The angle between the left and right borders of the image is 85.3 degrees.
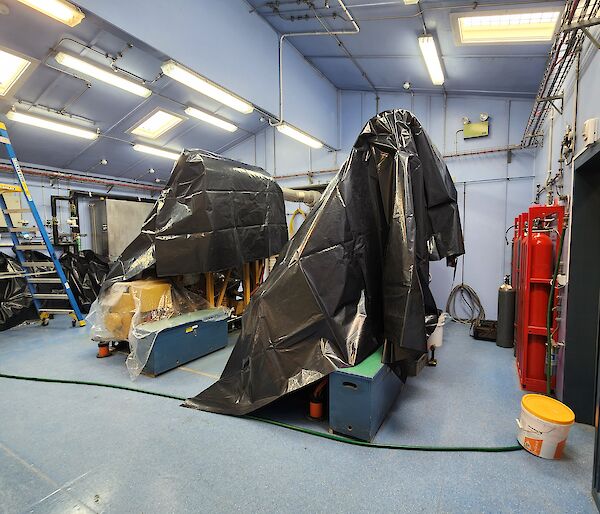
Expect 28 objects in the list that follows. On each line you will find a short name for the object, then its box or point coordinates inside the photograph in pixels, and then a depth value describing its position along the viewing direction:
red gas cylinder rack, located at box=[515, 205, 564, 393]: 2.84
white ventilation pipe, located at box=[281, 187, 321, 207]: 5.25
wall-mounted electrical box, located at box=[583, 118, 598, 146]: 2.07
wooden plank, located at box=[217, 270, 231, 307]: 4.25
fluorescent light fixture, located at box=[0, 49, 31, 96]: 4.48
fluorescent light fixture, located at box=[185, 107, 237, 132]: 5.39
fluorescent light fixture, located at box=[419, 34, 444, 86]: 3.47
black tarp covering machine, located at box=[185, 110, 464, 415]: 2.20
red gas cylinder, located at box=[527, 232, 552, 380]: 2.83
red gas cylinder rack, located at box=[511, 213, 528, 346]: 3.52
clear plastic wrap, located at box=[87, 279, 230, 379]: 3.15
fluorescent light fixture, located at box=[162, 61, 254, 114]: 3.58
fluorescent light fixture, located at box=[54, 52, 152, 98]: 3.60
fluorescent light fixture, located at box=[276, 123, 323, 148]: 5.46
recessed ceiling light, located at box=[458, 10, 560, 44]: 3.30
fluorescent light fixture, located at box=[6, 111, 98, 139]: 4.78
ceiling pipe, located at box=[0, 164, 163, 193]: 6.29
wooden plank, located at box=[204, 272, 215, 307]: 4.08
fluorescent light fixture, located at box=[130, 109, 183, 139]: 6.55
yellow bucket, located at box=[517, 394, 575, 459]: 1.97
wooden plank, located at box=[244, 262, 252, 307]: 4.66
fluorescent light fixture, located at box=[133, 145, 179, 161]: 6.64
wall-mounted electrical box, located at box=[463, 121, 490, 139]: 5.36
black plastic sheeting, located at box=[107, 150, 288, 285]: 3.38
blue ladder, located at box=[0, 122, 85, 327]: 4.59
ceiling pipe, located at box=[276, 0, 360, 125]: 3.70
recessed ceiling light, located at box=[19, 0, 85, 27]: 2.64
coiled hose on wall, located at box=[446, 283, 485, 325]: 5.43
